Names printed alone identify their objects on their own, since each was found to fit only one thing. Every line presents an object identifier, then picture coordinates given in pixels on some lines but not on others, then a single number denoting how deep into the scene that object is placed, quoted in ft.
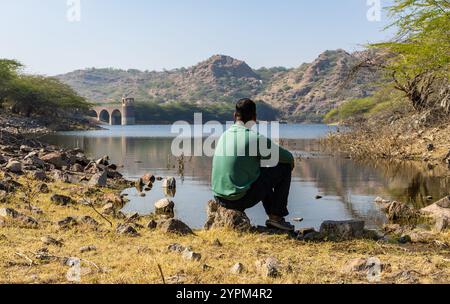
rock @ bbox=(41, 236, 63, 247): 21.42
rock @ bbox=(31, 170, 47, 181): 42.52
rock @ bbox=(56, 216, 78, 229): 25.02
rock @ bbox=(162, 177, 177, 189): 50.21
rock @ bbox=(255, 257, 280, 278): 16.63
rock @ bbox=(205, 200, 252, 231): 24.82
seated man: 23.65
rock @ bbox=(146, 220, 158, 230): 26.00
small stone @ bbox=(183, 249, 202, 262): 18.59
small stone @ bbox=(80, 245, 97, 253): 20.35
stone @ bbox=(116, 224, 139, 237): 24.07
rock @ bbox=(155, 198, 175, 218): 35.70
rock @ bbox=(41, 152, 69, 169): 56.08
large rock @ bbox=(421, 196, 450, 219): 33.17
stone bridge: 547.49
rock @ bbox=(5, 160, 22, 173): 42.98
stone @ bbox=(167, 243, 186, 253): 20.20
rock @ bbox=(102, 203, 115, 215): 31.24
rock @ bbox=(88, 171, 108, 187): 45.68
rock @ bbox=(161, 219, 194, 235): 24.69
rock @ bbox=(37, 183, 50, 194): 36.64
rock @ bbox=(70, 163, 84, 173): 55.39
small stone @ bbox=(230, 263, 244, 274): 17.09
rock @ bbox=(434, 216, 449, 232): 27.55
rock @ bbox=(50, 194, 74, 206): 33.14
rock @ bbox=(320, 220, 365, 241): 25.13
